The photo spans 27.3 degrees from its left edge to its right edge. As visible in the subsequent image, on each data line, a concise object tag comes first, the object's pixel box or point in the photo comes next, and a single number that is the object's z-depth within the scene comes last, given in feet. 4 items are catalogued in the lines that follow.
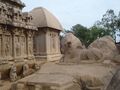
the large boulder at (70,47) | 20.54
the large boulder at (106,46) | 19.30
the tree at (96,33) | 127.72
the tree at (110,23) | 116.78
